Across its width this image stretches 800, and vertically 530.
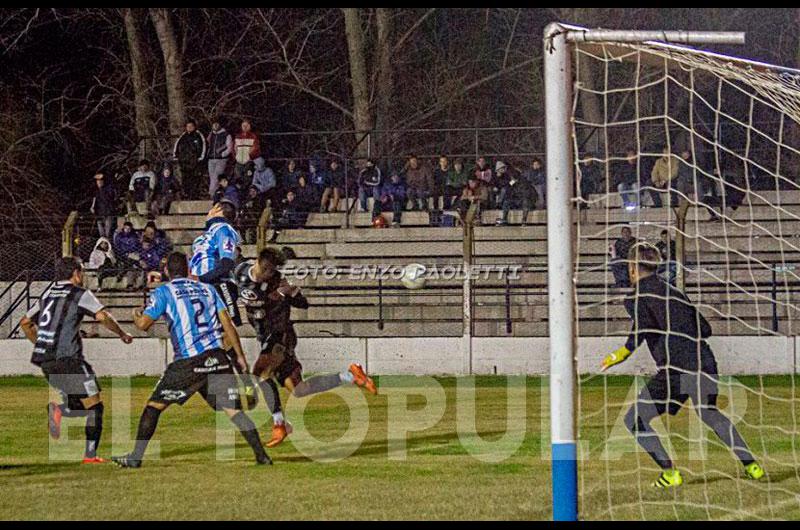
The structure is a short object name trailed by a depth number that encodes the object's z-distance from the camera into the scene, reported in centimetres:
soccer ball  2248
